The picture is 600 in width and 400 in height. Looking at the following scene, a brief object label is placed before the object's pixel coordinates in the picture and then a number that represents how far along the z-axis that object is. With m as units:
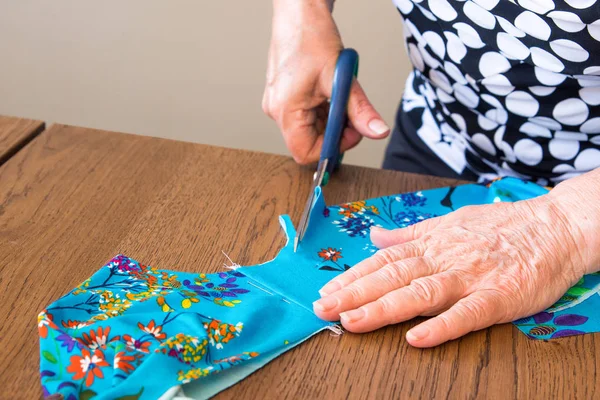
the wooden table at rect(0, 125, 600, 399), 0.63
